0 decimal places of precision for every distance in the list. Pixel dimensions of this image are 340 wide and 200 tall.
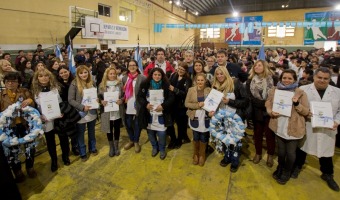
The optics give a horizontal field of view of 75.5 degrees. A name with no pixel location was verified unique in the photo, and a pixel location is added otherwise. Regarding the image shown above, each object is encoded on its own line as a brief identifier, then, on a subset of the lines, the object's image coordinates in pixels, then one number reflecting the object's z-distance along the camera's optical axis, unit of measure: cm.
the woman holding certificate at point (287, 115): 265
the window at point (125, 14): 1372
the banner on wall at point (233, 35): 2347
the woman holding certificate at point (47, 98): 290
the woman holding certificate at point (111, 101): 336
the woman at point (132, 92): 354
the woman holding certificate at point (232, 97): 302
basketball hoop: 1093
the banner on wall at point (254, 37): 2149
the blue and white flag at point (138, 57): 554
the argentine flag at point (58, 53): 634
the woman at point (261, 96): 309
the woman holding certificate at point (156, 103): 334
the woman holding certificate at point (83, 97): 318
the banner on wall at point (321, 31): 1963
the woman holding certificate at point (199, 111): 316
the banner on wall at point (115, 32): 1172
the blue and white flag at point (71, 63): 540
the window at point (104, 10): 1184
